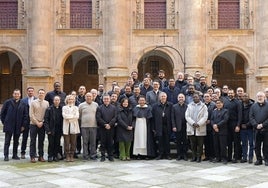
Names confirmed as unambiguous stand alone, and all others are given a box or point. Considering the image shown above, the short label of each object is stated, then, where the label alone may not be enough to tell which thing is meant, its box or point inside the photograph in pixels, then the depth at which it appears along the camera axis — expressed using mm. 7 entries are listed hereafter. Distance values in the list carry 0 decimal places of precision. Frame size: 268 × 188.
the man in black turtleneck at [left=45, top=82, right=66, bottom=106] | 13211
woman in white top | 12109
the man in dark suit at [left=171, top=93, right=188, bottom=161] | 12633
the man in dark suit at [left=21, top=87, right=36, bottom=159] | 12812
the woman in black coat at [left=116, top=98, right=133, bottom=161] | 12539
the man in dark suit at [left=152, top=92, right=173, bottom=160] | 12719
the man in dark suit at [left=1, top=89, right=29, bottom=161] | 12602
